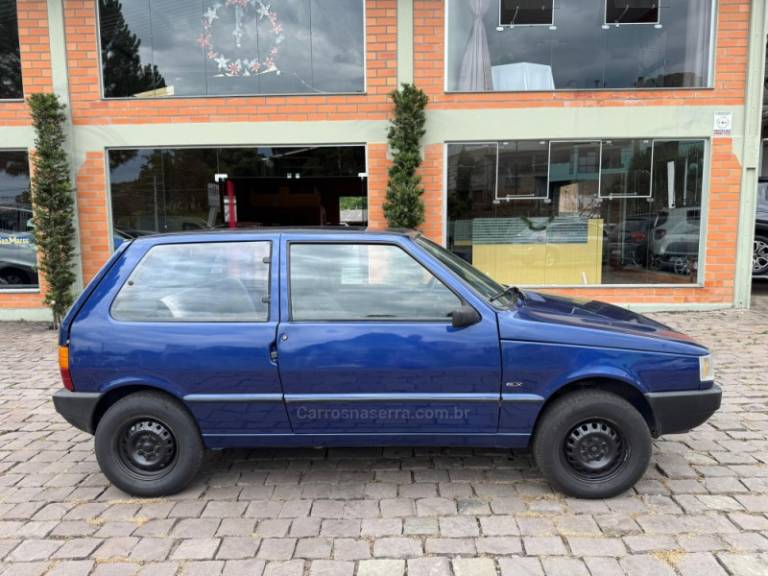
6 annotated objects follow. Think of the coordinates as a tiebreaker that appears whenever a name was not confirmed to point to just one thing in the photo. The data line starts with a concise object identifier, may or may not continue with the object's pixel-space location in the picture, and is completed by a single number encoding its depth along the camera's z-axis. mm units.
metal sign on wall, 8531
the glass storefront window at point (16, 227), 8969
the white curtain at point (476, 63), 8750
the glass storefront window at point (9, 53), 8750
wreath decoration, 8828
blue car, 3244
